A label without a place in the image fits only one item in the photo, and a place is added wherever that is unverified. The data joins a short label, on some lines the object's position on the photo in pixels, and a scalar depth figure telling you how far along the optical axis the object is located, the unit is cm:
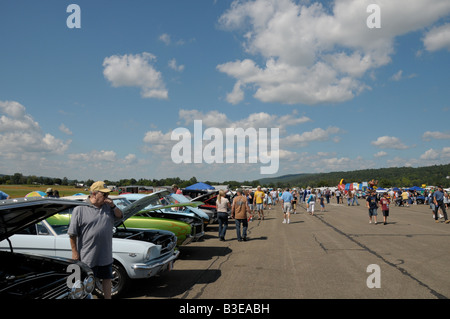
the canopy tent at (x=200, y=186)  2969
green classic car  845
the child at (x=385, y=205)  1526
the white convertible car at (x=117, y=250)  558
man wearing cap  422
